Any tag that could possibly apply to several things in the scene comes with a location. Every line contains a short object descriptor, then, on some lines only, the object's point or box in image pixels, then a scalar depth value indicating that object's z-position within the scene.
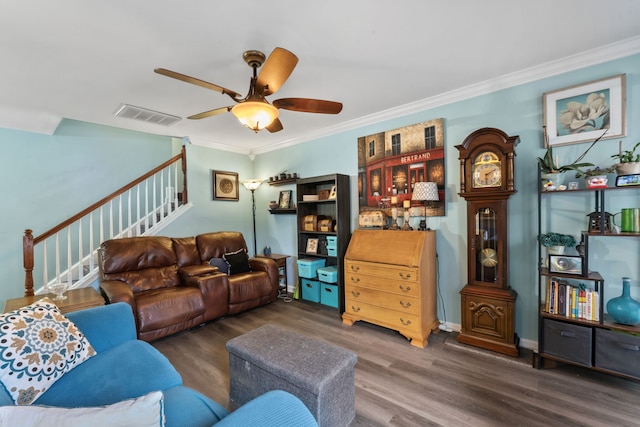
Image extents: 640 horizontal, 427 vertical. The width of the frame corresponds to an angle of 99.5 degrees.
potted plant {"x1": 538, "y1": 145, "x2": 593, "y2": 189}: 2.15
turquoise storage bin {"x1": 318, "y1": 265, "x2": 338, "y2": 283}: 3.56
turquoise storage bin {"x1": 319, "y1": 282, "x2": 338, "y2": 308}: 3.63
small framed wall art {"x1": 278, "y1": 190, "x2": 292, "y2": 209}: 4.39
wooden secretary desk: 2.64
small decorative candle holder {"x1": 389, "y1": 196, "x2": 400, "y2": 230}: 3.12
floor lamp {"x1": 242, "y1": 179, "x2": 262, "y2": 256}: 4.57
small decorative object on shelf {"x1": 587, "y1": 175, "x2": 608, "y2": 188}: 1.96
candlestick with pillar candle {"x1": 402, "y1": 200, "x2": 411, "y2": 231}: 2.99
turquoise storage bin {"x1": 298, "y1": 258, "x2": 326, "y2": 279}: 3.83
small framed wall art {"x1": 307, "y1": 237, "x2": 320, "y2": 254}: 3.95
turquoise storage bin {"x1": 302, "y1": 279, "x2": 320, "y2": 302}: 3.83
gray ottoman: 1.46
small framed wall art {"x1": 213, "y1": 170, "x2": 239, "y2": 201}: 4.50
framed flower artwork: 2.09
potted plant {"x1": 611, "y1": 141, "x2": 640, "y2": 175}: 1.87
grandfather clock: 2.37
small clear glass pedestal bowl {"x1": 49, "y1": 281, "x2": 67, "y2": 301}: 2.37
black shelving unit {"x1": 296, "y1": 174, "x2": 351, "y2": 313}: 3.49
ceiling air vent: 3.05
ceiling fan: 1.67
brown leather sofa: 2.72
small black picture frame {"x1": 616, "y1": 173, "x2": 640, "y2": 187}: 1.86
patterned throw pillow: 1.22
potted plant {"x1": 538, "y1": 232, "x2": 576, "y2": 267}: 2.12
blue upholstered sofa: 0.93
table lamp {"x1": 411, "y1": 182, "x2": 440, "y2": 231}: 2.76
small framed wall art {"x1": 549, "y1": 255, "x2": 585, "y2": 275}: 2.05
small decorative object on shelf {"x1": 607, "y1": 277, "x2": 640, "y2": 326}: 1.89
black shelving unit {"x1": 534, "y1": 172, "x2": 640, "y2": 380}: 1.86
